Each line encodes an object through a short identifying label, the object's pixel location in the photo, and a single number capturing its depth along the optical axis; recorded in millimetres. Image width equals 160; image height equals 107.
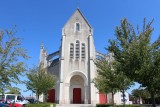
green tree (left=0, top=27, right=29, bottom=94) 11032
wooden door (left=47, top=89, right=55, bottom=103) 25703
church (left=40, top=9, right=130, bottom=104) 23738
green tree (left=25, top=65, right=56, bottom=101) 18932
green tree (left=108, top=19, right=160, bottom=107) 8809
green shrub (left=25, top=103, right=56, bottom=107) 13739
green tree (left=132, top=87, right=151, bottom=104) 33175
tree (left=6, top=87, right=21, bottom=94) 10867
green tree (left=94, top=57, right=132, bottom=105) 13513
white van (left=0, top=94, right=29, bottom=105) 17070
